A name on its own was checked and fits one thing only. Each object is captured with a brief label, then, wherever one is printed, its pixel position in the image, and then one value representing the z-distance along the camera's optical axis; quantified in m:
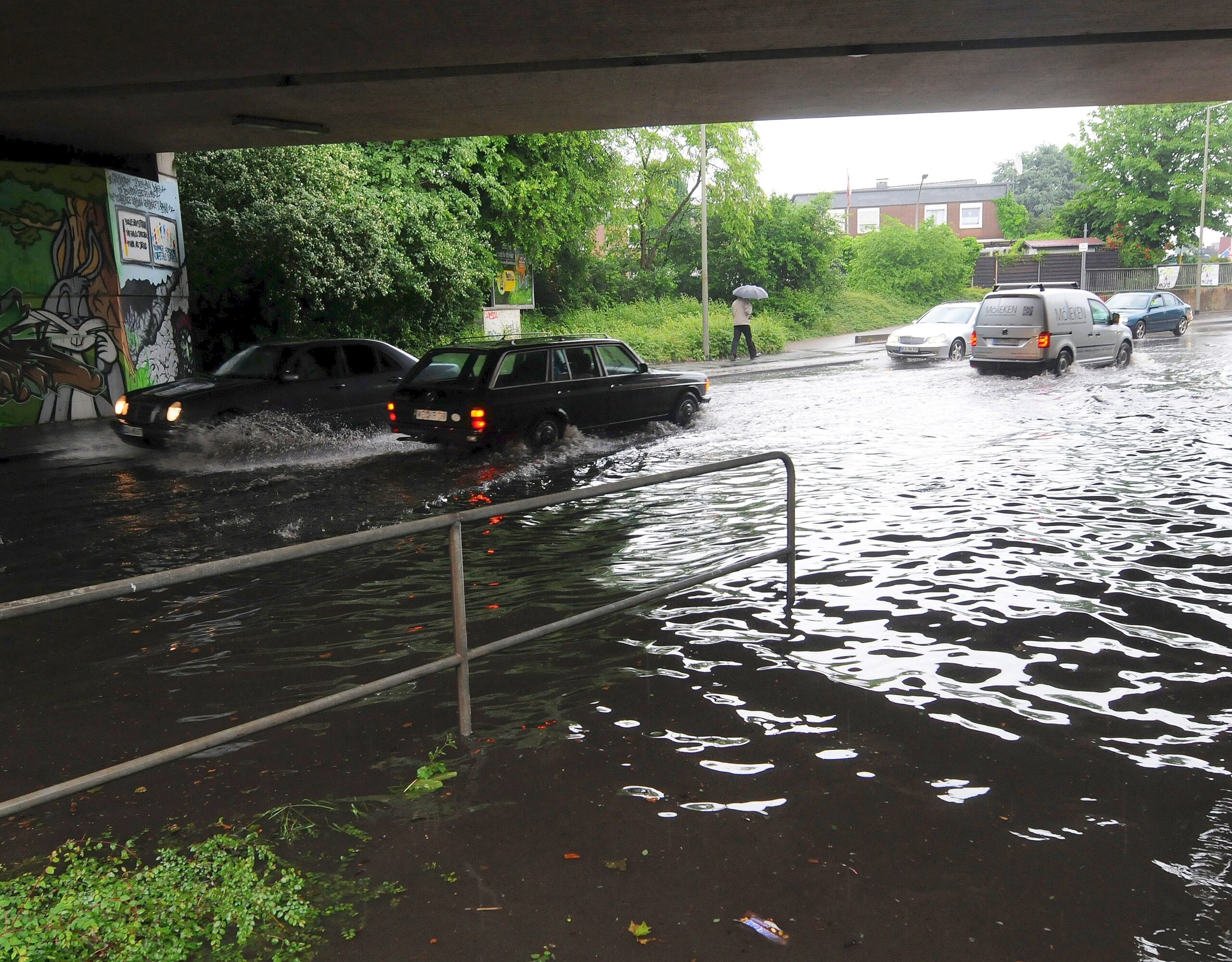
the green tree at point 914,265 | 49.22
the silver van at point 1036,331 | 21.14
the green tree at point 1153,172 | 49.00
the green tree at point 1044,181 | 94.44
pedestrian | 29.11
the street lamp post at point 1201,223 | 45.94
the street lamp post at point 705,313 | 28.97
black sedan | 12.52
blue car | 32.12
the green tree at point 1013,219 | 68.12
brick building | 80.75
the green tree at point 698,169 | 38.38
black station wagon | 12.27
